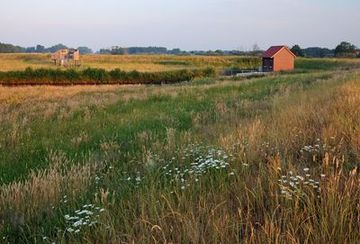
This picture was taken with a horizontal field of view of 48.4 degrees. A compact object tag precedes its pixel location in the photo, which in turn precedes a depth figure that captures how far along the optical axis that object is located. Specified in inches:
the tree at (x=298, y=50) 4643.9
